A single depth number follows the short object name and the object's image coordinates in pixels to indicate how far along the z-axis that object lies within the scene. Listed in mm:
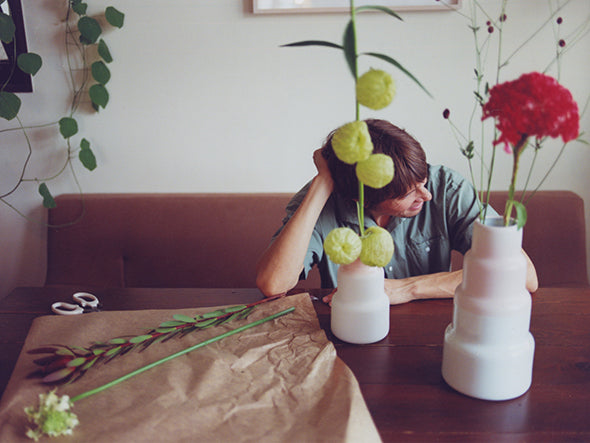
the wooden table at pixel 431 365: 746
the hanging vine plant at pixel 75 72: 1983
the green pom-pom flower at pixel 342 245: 816
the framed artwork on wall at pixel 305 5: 1969
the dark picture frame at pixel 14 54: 2051
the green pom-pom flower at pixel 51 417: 686
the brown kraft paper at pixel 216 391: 715
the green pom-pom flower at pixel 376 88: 708
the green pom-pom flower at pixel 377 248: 833
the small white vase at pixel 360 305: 944
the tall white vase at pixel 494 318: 761
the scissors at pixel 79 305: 1146
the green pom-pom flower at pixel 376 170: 750
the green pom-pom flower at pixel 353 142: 736
